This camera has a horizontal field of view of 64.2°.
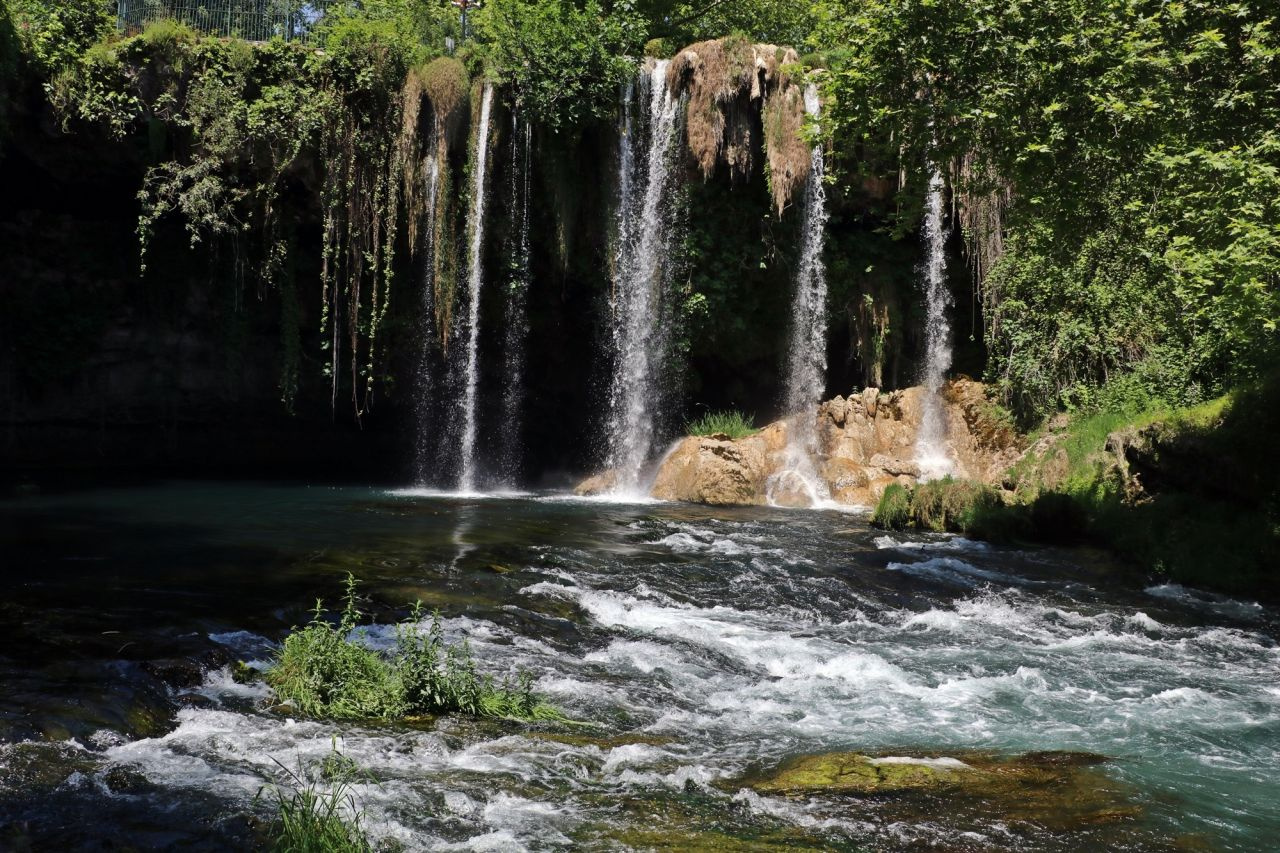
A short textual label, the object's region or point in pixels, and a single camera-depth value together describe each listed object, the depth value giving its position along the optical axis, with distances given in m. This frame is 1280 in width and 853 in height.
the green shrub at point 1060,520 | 11.99
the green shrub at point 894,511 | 13.12
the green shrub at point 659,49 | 19.02
